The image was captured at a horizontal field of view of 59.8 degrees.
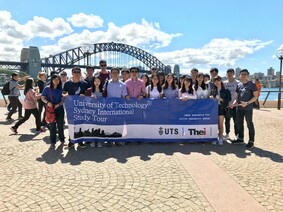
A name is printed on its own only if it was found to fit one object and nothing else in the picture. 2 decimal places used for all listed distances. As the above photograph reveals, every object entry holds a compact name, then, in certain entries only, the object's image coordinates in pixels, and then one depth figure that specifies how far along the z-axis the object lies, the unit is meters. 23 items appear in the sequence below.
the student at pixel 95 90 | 6.44
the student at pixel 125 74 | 7.45
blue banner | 6.45
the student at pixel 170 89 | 6.91
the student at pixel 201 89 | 6.90
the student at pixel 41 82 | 8.74
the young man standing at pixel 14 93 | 10.57
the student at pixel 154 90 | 6.83
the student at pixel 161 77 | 7.35
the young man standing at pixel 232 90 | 6.96
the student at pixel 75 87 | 6.43
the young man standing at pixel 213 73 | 7.32
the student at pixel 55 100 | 6.41
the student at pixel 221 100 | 6.75
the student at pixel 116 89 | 6.51
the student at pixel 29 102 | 7.83
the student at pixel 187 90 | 6.71
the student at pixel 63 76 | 8.53
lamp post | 15.30
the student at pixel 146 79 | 7.91
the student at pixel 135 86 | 6.64
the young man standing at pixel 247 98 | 6.30
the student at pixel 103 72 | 7.55
